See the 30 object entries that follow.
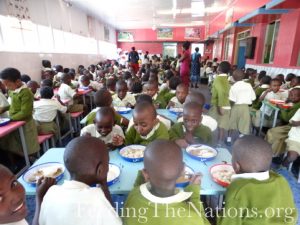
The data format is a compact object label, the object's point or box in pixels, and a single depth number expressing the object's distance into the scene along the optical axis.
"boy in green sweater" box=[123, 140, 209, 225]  0.87
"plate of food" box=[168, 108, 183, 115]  2.80
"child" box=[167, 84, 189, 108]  3.00
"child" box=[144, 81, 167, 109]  3.40
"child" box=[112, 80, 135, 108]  3.22
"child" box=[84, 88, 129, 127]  2.43
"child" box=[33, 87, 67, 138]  3.15
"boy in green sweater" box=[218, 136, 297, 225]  1.06
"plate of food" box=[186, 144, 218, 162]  1.54
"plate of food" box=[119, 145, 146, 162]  1.52
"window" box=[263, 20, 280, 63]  5.82
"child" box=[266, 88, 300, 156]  2.83
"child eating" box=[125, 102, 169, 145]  1.73
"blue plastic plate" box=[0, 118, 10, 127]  2.48
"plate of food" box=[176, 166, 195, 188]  1.21
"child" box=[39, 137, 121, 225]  0.88
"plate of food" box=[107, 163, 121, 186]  1.27
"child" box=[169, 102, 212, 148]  1.90
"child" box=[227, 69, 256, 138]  3.31
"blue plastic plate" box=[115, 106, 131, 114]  2.85
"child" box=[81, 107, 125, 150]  1.76
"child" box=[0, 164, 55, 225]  0.85
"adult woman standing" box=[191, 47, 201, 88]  8.63
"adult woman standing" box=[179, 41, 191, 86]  6.14
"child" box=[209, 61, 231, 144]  3.38
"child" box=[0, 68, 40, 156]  2.63
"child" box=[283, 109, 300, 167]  2.53
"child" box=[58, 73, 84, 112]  4.13
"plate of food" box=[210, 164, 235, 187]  1.27
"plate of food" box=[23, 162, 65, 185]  1.30
